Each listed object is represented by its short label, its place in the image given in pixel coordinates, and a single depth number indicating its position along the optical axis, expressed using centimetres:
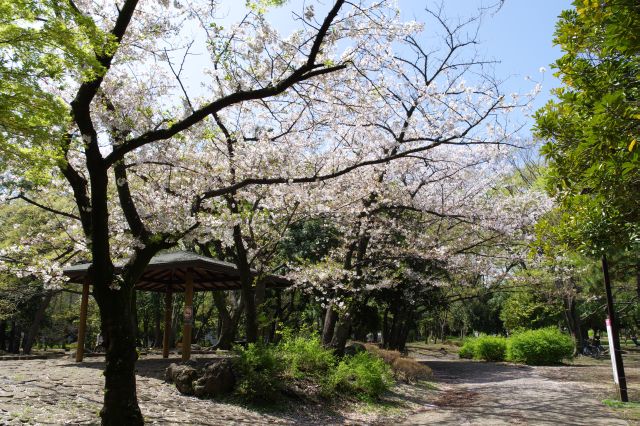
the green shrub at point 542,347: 1967
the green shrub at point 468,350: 2475
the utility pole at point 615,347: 909
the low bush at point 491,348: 2253
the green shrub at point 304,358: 954
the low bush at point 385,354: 1371
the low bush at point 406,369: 1316
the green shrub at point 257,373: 828
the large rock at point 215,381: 835
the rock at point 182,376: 846
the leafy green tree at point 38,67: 455
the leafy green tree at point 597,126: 394
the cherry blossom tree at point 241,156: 595
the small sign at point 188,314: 1107
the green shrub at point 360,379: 971
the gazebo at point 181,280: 1118
